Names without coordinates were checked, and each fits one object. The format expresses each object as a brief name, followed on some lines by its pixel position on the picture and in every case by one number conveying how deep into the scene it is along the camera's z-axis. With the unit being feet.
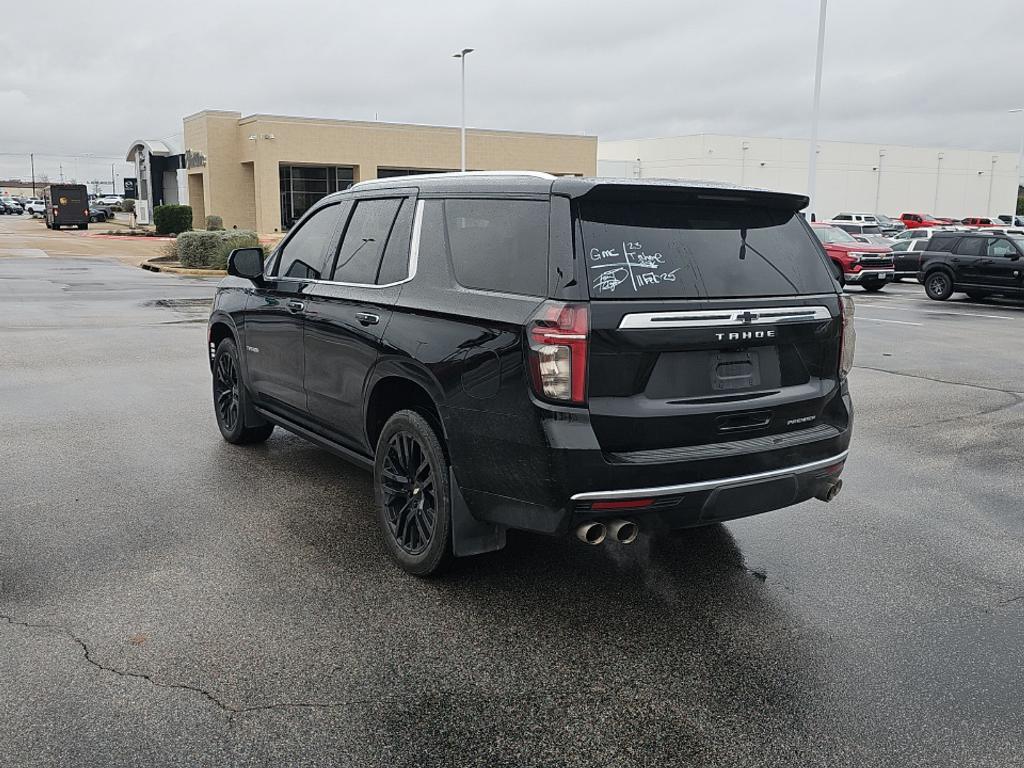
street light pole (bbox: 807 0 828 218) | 101.96
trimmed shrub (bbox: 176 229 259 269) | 91.50
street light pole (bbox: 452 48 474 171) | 143.13
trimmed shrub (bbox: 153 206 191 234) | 152.35
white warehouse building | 240.94
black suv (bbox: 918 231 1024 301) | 69.26
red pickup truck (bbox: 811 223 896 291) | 81.25
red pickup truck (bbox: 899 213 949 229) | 199.62
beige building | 159.63
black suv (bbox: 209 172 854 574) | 12.58
